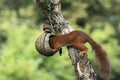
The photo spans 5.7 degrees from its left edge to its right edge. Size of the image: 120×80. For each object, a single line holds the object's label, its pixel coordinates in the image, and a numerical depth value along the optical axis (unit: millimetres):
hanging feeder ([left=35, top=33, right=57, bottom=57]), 4563
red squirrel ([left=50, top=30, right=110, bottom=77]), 4452
